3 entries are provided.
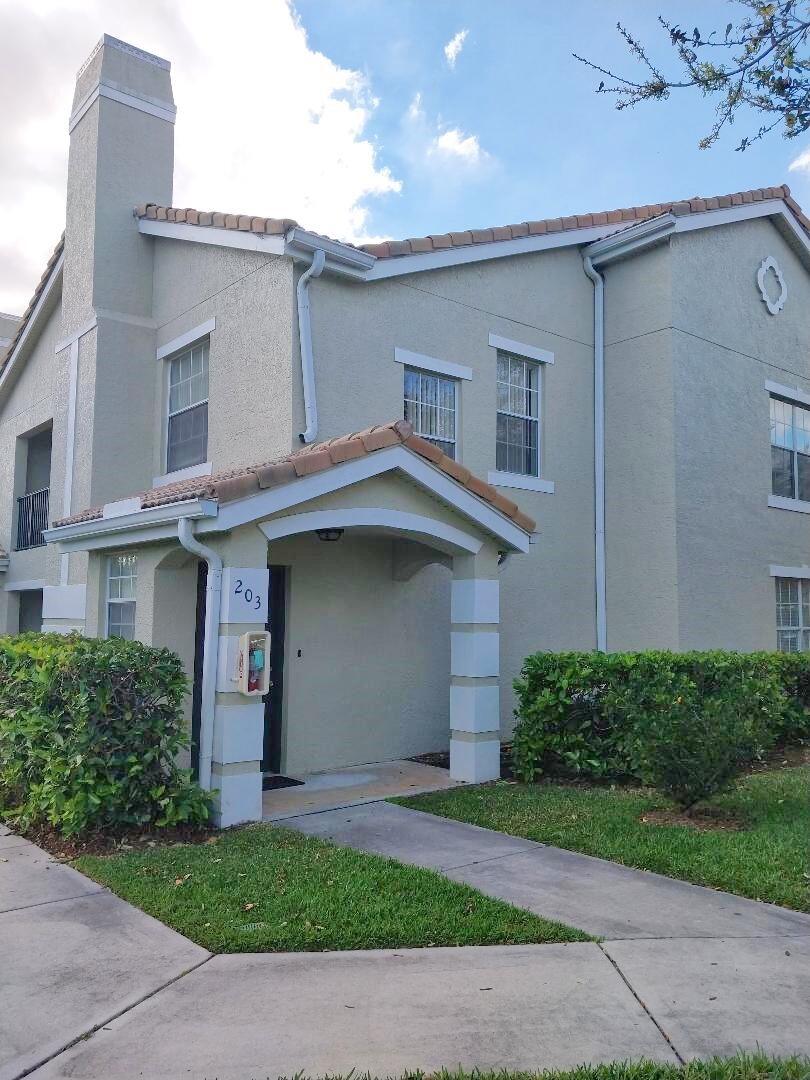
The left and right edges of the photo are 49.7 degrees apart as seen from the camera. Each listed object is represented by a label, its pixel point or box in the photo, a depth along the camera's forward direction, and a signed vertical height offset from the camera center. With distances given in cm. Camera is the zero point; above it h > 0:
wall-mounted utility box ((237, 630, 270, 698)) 698 -30
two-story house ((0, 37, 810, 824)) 820 +231
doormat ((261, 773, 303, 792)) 870 -157
